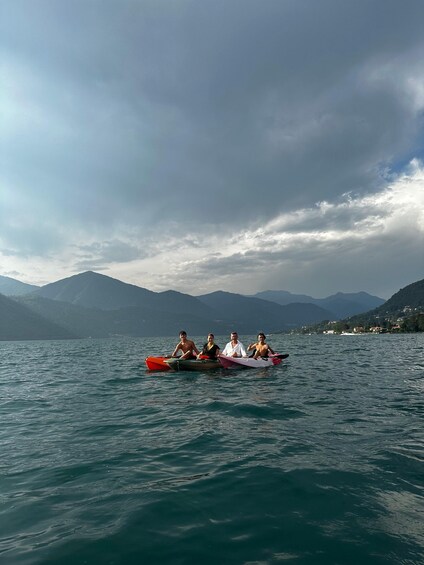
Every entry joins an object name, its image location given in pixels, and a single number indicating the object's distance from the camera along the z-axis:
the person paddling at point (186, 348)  24.89
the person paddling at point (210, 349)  25.15
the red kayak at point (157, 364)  24.83
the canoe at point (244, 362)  24.48
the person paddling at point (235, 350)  26.16
